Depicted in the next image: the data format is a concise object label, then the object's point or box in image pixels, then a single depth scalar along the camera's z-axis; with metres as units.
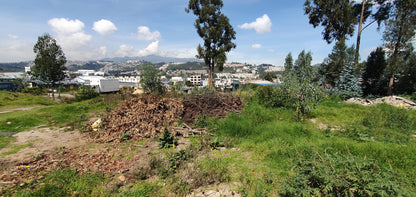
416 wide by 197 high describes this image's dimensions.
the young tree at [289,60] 32.41
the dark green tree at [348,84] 13.76
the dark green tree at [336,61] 14.98
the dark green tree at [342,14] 15.76
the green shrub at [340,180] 2.00
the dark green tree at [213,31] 20.19
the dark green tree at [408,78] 13.79
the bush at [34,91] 26.72
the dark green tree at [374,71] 15.98
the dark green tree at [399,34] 13.58
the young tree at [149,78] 16.85
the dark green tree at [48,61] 19.97
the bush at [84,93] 16.20
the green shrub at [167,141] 4.93
